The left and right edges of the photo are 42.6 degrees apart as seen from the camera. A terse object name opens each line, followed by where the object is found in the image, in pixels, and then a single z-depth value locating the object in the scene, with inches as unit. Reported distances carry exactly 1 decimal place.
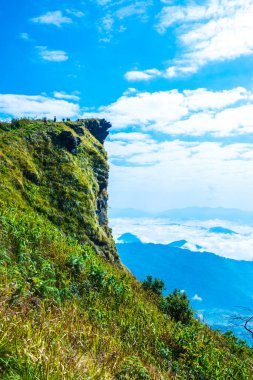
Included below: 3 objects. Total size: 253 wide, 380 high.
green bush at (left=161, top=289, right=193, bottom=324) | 623.2
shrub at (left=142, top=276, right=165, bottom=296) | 770.7
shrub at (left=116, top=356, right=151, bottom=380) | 225.3
